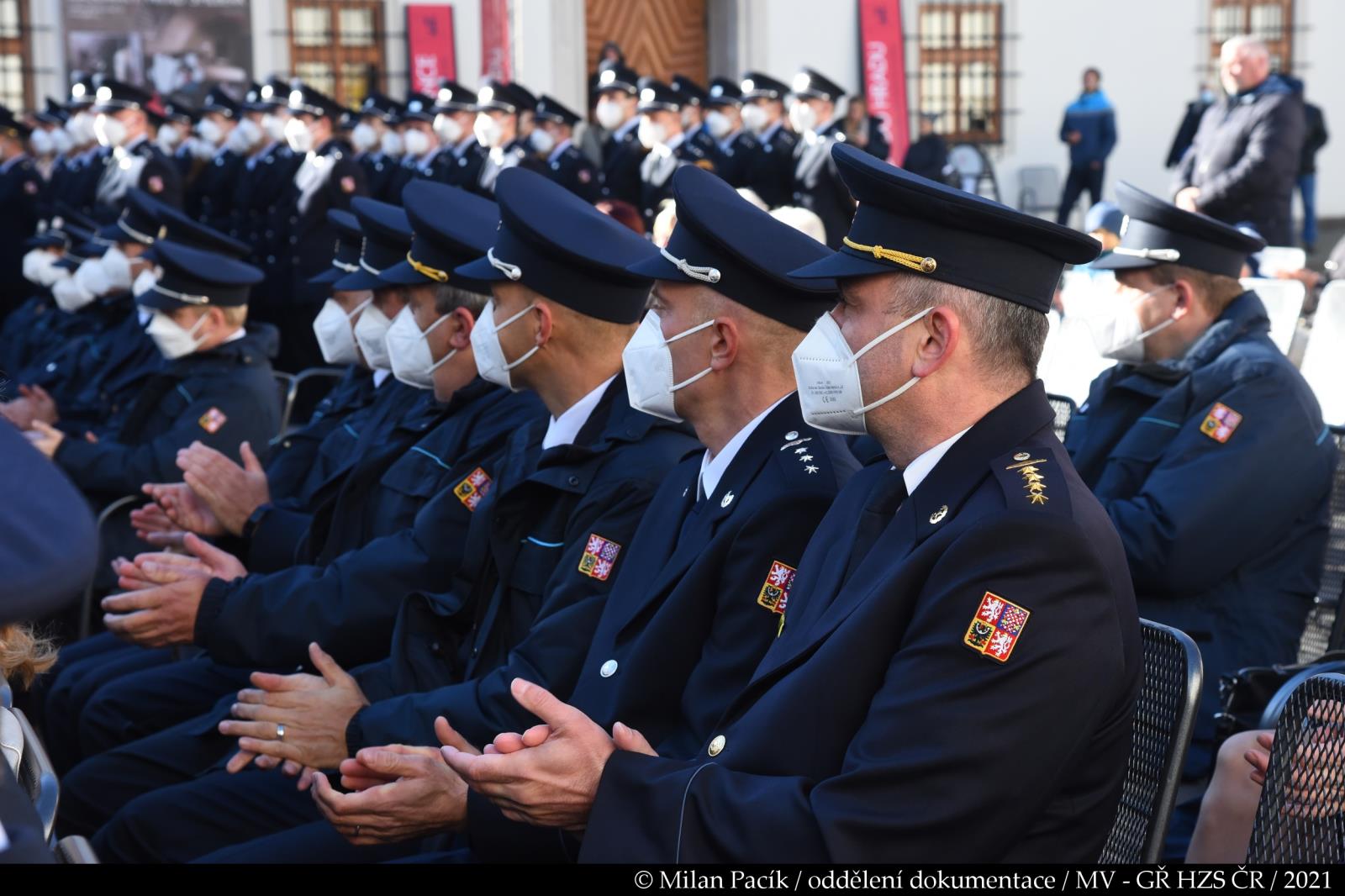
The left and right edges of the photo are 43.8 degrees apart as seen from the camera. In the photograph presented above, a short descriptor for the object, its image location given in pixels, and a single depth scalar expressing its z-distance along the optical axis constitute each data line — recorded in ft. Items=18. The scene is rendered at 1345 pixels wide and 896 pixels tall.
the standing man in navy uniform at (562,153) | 42.52
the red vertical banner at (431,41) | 68.39
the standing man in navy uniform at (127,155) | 41.14
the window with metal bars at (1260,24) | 73.26
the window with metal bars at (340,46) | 69.21
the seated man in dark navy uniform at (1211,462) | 12.13
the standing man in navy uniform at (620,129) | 44.24
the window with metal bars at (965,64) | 72.49
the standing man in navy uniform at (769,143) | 42.11
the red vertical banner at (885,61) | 70.64
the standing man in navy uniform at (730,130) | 42.42
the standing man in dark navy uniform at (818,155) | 40.29
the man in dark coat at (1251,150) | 29.35
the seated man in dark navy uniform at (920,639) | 7.03
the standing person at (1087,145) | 66.08
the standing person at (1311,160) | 44.31
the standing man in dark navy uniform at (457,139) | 44.60
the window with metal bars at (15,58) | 65.77
